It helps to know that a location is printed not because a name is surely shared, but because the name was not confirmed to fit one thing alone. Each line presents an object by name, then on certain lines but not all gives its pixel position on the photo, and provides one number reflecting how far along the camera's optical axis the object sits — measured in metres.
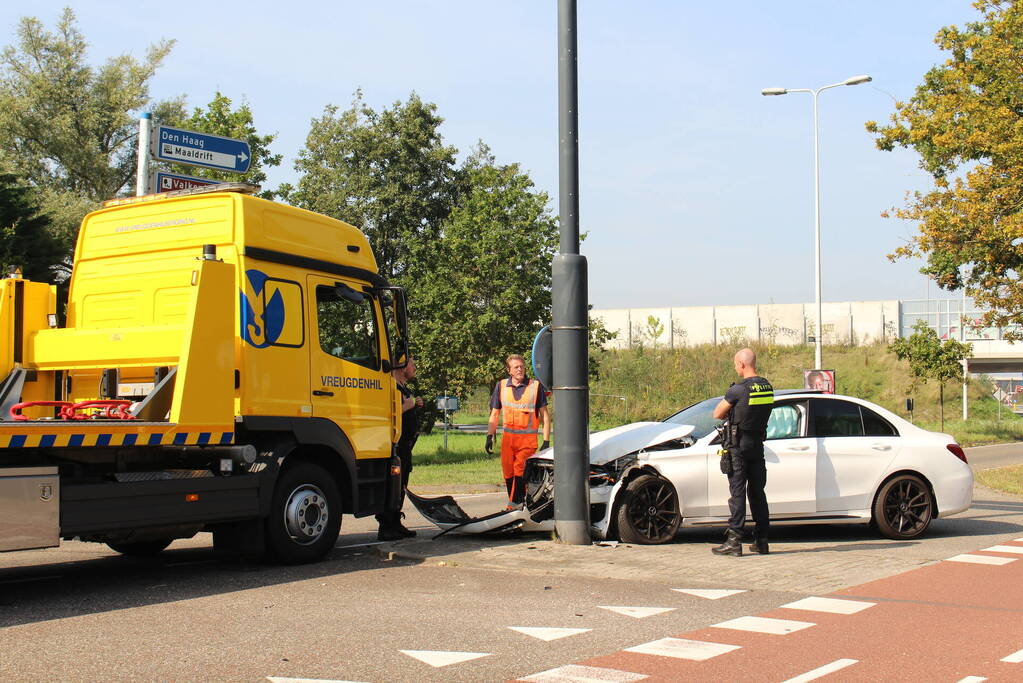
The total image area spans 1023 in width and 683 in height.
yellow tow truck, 7.39
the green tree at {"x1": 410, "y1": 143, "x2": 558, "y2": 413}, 30.89
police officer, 9.44
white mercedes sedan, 10.05
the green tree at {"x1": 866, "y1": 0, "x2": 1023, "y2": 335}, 20.86
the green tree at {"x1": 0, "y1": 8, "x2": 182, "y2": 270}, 41.28
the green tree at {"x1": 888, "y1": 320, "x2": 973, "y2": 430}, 41.97
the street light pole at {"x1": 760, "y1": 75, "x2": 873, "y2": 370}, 32.31
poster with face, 29.27
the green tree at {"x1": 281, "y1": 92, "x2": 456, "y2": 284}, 44.81
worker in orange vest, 11.55
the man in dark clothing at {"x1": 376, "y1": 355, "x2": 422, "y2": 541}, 10.62
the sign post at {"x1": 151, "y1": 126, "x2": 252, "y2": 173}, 12.20
